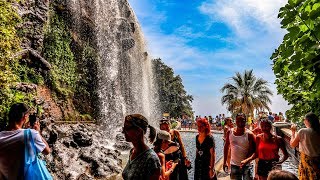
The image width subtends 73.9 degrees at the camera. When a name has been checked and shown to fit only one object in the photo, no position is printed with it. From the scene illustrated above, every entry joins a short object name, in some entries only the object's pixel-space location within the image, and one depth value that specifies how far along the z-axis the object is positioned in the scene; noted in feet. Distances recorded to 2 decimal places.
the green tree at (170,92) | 151.21
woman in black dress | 13.22
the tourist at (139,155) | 6.75
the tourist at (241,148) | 13.68
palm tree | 110.10
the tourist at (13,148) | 9.47
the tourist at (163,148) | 10.54
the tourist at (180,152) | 13.74
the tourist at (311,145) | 12.55
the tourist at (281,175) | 5.32
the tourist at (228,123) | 21.11
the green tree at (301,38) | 6.43
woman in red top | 13.71
